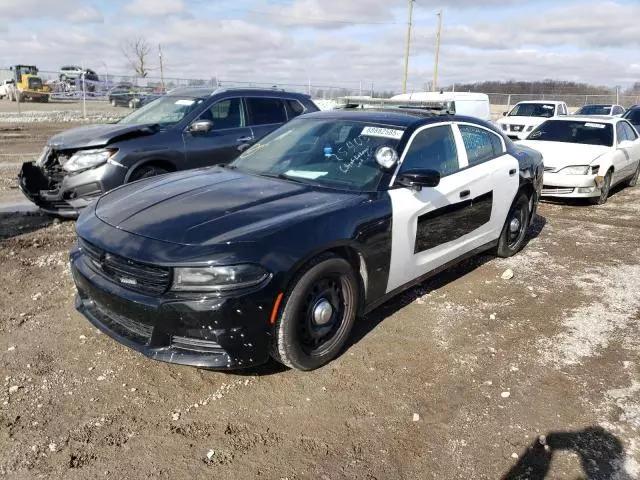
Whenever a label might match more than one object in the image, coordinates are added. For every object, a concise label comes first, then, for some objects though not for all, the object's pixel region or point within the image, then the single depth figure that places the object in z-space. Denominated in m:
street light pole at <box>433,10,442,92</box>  38.42
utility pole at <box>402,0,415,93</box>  35.69
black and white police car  2.95
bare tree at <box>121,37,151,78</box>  51.37
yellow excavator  36.56
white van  13.74
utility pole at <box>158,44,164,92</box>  33.56
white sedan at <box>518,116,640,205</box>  9.02
